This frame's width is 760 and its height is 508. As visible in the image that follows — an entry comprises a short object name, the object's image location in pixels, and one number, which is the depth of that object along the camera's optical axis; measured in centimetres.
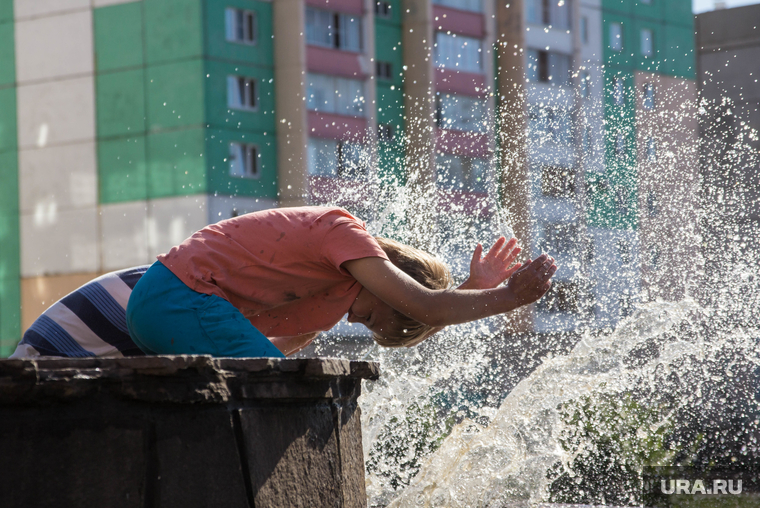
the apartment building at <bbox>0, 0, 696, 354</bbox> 3387
